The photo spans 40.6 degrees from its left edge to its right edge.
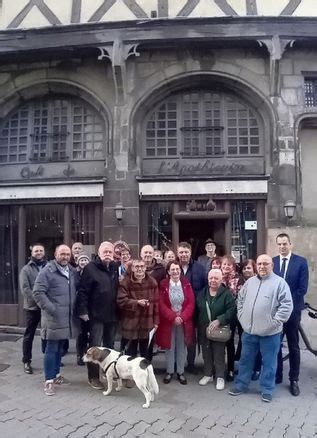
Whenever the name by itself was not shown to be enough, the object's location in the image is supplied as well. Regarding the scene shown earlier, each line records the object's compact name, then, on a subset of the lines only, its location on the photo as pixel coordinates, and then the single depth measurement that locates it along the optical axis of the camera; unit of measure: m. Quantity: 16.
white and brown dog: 4.62
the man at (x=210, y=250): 7.29
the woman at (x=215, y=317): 5.30
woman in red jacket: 5.42
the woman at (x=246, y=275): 5.62
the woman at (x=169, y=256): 6.20
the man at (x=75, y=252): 6.84
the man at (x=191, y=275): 5.78
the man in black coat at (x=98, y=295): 5.34
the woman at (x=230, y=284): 5.60
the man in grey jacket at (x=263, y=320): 4.86
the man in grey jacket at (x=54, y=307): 5.00
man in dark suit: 5.23
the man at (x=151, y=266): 5.78
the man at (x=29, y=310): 5.91
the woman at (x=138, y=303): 5.26
